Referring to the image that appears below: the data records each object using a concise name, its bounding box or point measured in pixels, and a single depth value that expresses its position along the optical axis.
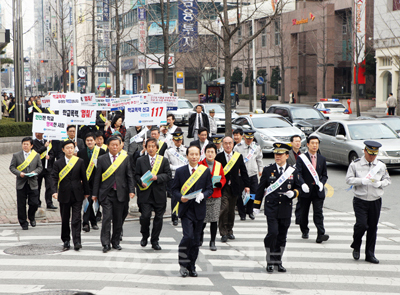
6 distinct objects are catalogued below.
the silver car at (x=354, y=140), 15.73
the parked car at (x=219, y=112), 30.88
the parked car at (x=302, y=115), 24.55
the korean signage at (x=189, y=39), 61.62
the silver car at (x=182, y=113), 35.78
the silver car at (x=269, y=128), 20.75
